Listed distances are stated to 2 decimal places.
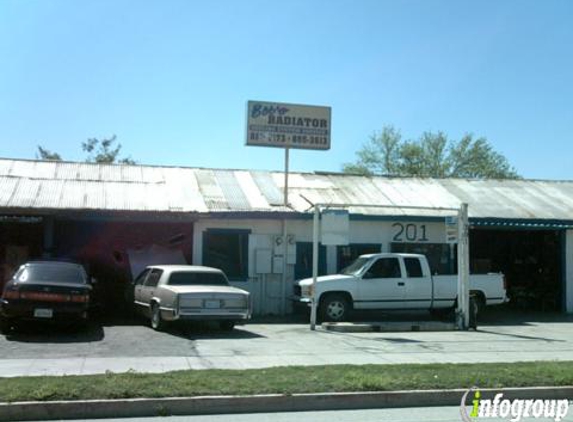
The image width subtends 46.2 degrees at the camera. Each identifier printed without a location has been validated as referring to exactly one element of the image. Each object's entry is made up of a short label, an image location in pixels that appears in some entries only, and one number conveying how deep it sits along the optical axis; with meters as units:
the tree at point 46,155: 54.72
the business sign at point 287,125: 21.17
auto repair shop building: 19.56
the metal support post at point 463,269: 17.09
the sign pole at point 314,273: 16.44
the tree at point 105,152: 58.41
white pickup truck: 17.97
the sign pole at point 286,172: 20.88
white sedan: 14.82
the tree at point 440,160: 50.09
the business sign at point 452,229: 17.23
